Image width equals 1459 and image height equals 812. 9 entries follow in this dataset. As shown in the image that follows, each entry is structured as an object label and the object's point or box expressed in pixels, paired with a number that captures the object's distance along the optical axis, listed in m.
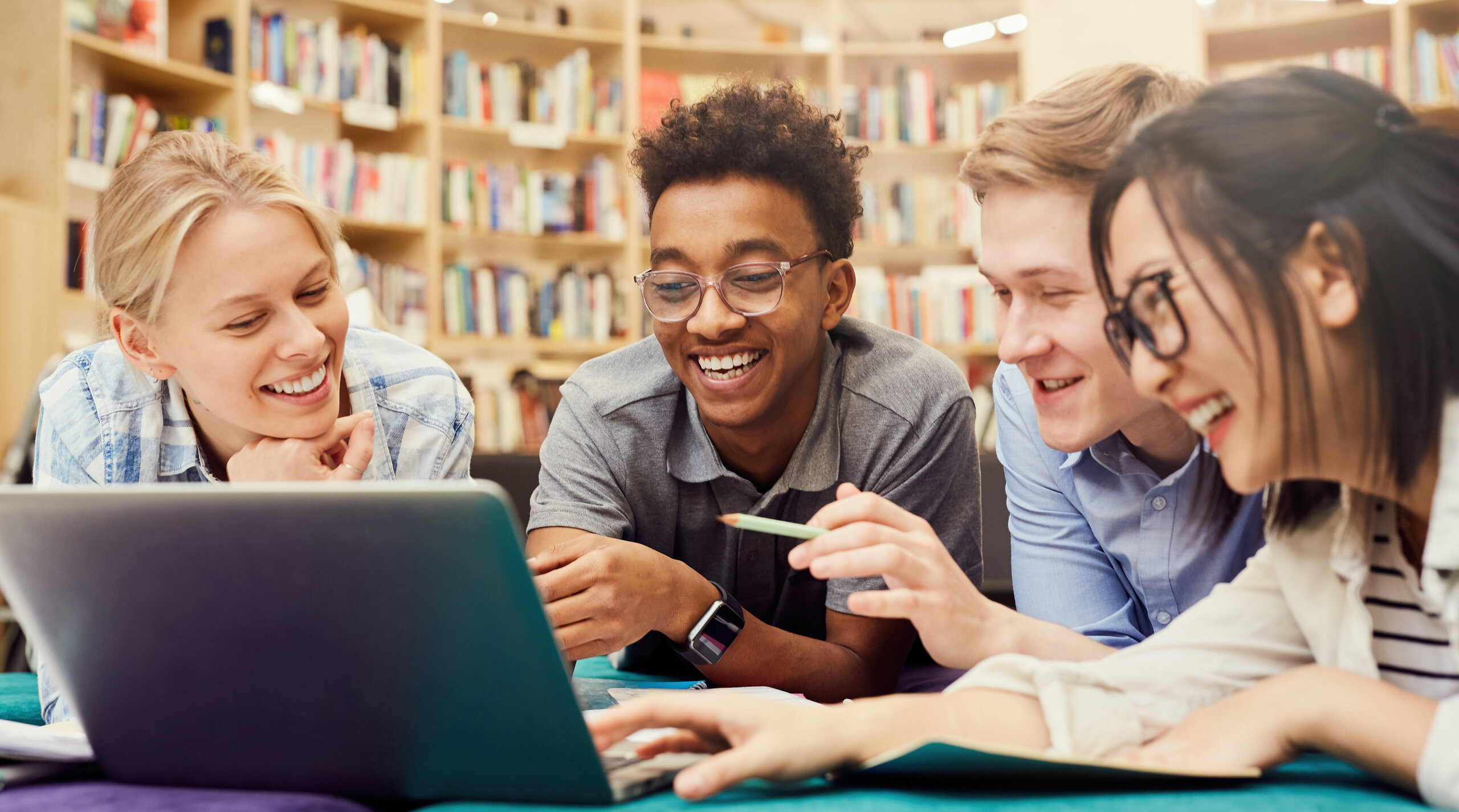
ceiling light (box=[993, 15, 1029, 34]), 4.71
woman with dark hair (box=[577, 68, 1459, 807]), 0.67
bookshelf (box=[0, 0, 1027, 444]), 3.25
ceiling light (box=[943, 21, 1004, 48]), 4.63
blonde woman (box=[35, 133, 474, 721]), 1.29
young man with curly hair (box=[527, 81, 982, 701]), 1.44
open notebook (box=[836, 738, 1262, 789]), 0.62
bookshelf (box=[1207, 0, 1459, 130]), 3.86
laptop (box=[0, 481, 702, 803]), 0.59
